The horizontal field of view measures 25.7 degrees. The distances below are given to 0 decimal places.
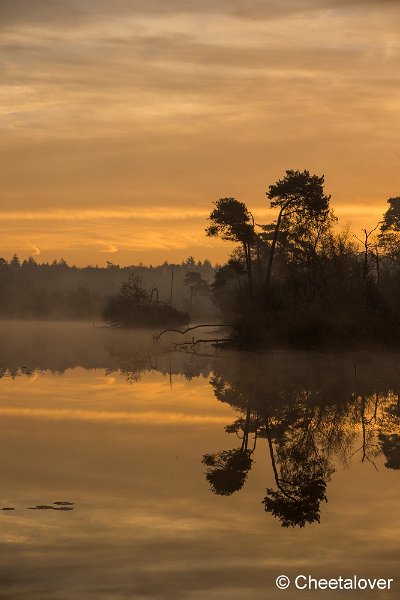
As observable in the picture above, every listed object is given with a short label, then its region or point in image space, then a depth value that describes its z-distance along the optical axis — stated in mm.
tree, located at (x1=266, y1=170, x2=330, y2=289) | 64625
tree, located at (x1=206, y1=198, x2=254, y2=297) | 69188
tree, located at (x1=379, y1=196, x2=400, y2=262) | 91000
